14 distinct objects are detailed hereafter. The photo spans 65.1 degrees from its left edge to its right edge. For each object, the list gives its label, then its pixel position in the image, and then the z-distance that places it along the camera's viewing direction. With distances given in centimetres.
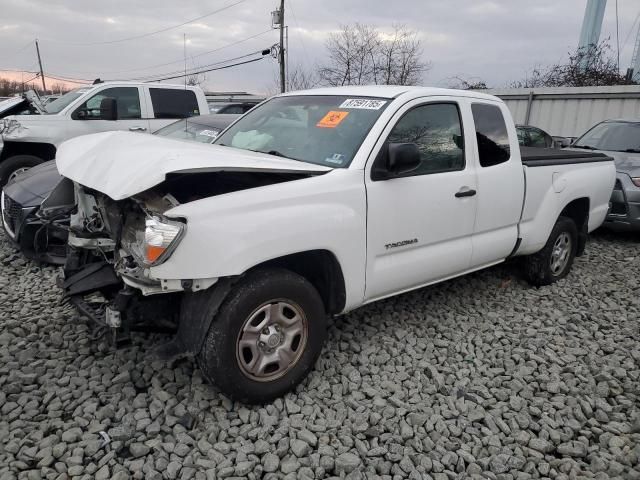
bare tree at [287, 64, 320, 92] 3494
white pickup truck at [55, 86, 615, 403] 261
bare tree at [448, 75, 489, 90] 2033
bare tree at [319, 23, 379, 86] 3066
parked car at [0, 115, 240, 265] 469
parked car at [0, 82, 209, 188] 730
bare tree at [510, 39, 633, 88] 2125
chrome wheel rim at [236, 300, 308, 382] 283
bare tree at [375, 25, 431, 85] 2990
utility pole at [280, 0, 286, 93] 2539
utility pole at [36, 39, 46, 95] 5177
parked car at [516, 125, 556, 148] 1189
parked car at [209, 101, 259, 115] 1334
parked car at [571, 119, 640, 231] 672
